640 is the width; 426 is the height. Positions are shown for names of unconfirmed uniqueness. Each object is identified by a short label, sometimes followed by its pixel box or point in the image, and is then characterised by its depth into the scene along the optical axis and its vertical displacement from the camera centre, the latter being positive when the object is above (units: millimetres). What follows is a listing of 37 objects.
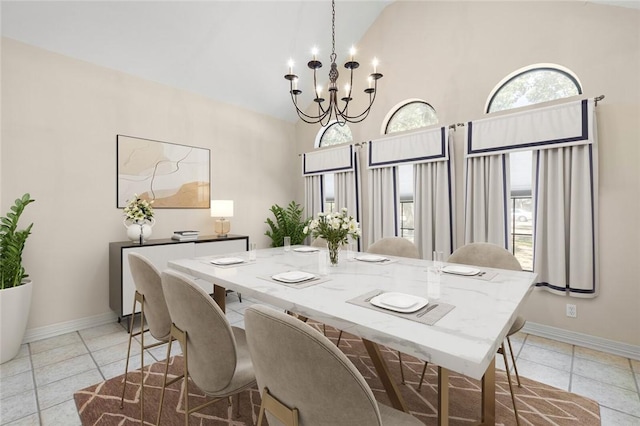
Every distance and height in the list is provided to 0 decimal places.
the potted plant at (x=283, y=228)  4660 -226
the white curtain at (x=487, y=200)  3076 +137
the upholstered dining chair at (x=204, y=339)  1149 -500
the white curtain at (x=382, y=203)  3912 +137
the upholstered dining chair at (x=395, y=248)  2535 -300
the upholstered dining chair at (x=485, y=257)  2071 -317
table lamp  3865 +7
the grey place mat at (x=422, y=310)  1059 -368
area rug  1743 -1185
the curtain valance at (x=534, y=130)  2600 +787
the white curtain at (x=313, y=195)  4841 +307
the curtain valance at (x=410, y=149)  3418 +788
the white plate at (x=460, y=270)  1750 -342
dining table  913 -368
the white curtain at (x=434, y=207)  3400 +75
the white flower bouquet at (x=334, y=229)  1938 -102
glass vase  1974 -249
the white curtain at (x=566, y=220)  2619 -62
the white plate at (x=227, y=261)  2069 -333
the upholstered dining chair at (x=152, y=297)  1546 -439
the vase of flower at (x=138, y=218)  3154 -45
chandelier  1970 +963
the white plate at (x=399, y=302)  1143 -353
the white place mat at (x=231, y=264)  2029 -349
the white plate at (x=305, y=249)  2666 -325
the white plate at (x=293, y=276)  1579 -342
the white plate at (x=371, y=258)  2186 -331
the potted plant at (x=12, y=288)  2350 -590
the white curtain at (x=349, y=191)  4277 +324
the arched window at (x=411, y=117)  3758 +1247
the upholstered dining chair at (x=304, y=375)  720 -405
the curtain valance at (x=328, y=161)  4332 +804
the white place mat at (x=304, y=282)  1524 -359
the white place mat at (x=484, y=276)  1654 -354
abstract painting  3359 +494
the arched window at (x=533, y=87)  2871 +1257
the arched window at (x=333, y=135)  4637 +1257
